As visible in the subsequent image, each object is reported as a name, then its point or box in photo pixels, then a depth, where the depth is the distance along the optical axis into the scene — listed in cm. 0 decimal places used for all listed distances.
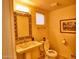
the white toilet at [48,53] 186
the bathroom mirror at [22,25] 155
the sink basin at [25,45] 124
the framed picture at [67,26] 195
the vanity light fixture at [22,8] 155
